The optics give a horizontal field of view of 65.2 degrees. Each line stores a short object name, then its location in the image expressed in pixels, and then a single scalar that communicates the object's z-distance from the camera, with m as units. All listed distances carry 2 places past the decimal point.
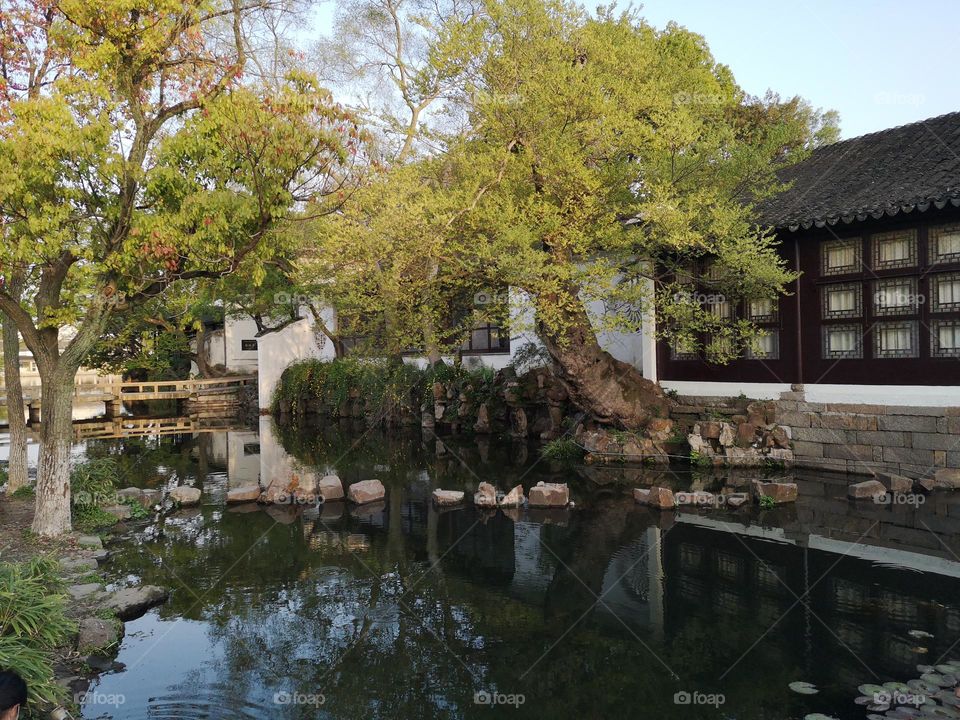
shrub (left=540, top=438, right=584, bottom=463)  15.54
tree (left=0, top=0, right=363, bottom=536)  7.62
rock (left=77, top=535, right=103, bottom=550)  8.89
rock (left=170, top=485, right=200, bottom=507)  11.90
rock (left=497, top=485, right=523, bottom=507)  11.35
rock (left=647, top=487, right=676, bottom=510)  10.93
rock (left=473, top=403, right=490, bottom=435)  19.80
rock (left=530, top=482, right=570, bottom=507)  11.21
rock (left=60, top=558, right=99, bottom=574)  7.85
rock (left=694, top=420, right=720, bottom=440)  14.07
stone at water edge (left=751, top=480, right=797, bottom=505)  10.88
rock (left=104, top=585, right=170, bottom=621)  6.98
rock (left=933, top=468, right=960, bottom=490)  11.30
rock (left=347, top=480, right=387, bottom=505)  11.99
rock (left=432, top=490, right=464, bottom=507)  11.60
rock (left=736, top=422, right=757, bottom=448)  13.73
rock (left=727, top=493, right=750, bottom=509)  10.71
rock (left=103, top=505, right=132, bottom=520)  10.84
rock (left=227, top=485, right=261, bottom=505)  11.98
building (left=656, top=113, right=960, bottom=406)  11.74
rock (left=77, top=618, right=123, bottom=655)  6.04
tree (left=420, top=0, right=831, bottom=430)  12.12
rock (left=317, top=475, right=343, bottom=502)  12.28
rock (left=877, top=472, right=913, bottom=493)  11.26
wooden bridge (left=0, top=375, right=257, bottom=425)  30.14
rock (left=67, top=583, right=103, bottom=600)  6.99
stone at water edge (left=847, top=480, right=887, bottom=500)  10.98
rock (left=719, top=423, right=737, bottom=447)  13.84
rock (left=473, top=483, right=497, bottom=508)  11.34
